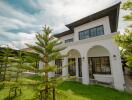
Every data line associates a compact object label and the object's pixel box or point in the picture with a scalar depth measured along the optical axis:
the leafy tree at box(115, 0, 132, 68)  4.93
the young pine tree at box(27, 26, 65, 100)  3.74
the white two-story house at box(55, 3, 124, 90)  7.45
